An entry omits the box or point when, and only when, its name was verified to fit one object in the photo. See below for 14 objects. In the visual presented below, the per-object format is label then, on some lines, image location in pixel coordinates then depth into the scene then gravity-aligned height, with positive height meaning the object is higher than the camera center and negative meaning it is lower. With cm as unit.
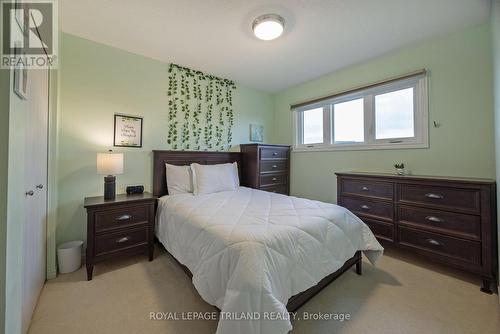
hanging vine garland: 285 +90
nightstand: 183 -57
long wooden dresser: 169 -46
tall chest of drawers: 326 +3
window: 238 +72
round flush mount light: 185 +135
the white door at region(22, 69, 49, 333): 129 -16
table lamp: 204 +1
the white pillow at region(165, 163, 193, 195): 258 -14
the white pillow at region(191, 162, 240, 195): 260 -13
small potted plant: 238 +1
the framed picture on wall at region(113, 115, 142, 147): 242 +46
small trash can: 192 -86
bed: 101 -55
